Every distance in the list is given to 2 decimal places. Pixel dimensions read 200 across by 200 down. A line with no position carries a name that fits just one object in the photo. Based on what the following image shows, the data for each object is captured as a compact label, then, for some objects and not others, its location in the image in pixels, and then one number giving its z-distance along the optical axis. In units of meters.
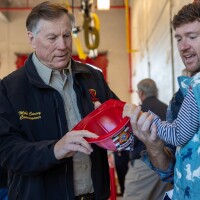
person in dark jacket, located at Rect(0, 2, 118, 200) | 1.55
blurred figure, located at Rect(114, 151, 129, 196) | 5.55
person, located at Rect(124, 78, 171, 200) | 3.67
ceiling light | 5.72
